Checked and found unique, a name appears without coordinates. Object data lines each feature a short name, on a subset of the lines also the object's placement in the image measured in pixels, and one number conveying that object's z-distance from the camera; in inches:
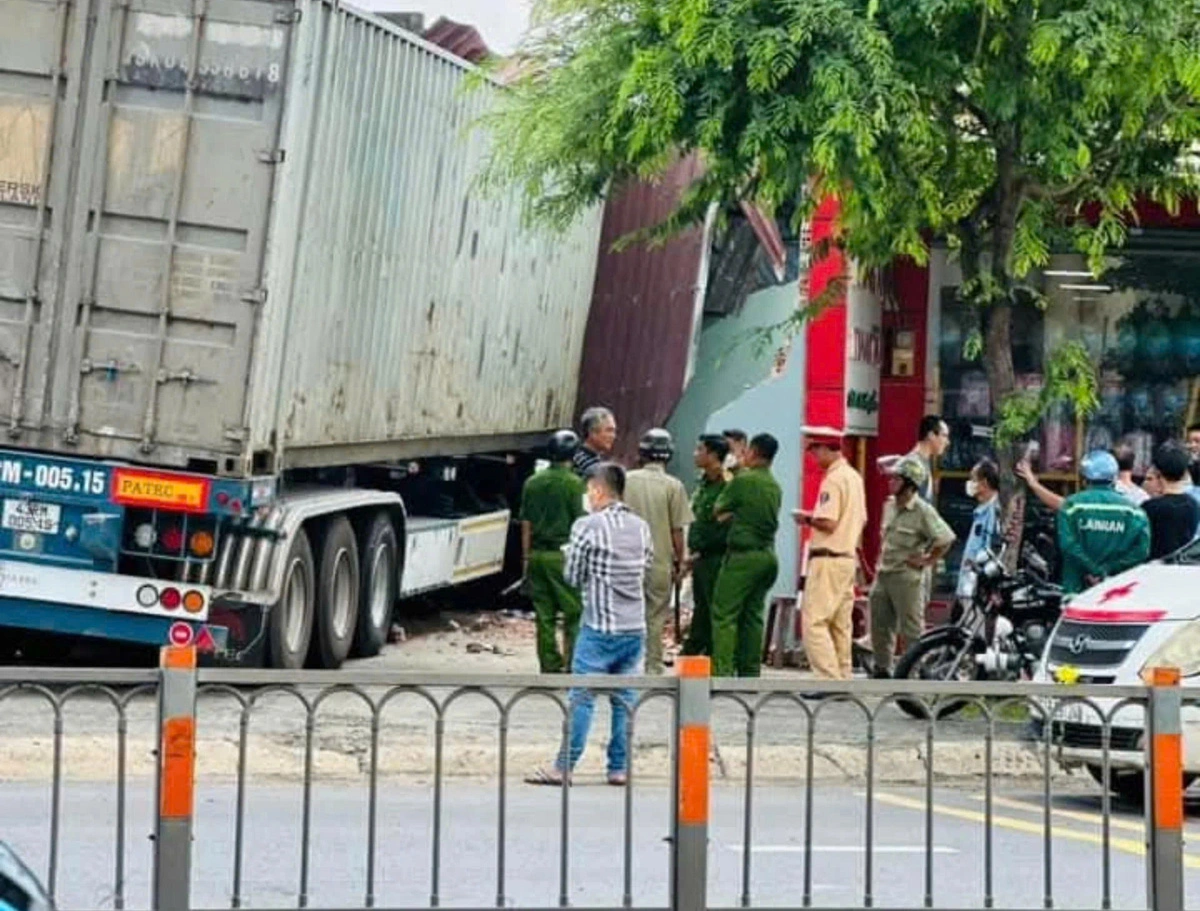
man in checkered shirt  547.2
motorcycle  665.0
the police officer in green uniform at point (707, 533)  741.9
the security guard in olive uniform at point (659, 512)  721.0
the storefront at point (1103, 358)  911.7
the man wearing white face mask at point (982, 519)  698.8
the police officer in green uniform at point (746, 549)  709.9
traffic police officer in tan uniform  732.0
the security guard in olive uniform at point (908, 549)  721.0
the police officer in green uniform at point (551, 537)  695.1
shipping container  654.5
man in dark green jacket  657.0
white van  547.8
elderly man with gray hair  708.0
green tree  636.1
